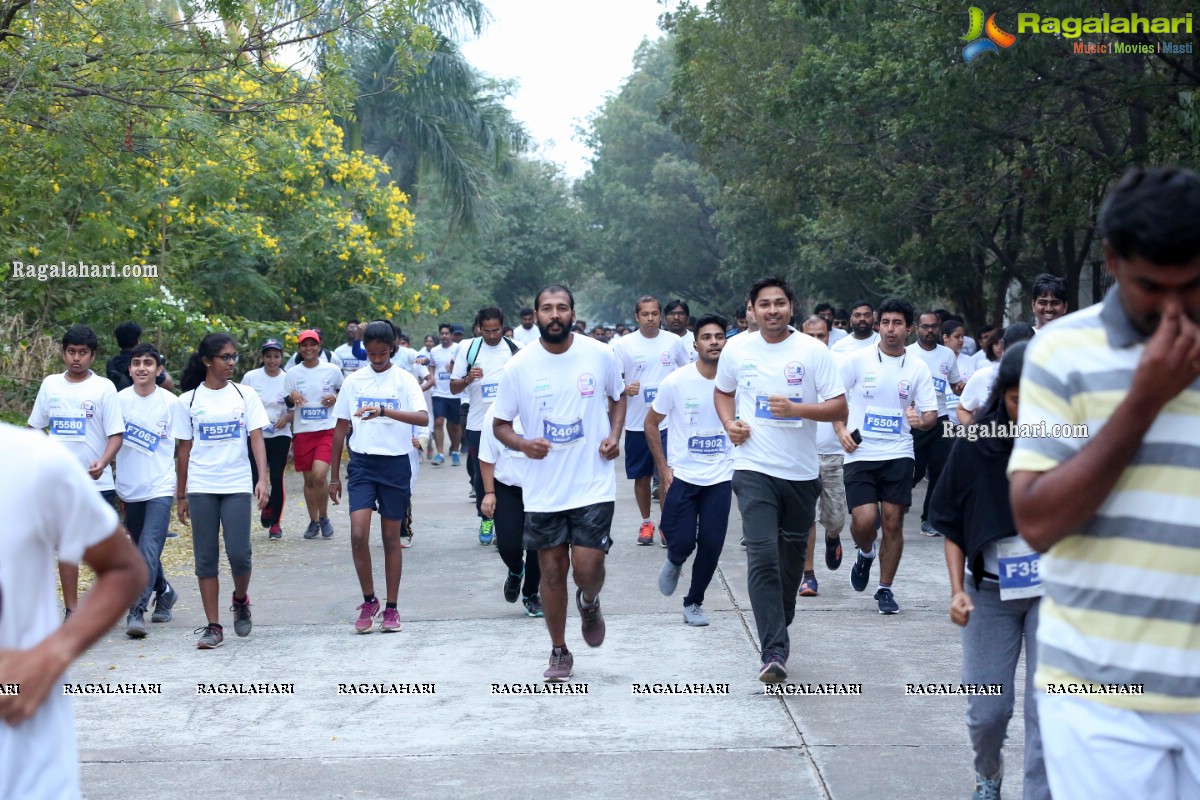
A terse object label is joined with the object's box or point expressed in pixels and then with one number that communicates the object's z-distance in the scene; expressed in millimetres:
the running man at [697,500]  8906
